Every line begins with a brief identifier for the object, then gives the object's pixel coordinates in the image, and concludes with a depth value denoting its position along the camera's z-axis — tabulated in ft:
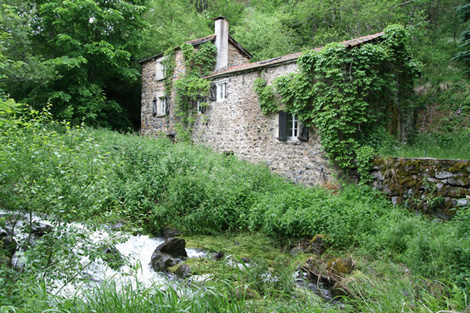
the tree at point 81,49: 46.96
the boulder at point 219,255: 21.46
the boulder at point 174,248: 21.72
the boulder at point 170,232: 26.18
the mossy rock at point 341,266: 18.20
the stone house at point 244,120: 33.04
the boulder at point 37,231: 19.77
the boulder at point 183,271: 18.72
